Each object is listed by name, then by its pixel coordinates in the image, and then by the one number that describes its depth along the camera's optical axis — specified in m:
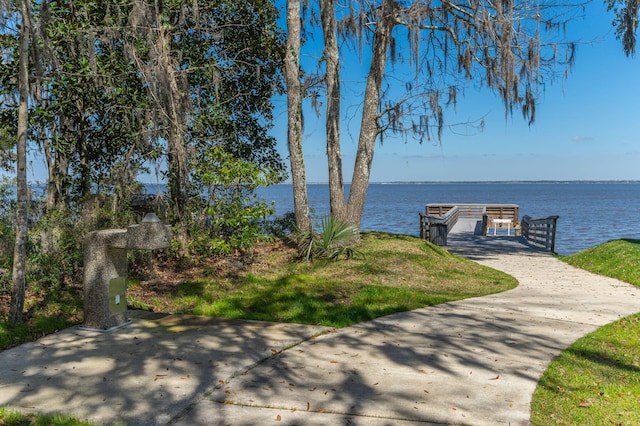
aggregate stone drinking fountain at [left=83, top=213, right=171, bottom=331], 6.09
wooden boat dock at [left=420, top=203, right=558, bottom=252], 16.97
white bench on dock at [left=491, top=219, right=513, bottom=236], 23.68
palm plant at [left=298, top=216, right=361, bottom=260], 10.38
